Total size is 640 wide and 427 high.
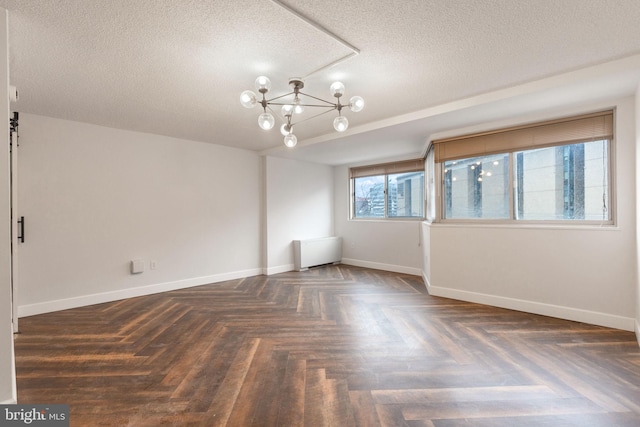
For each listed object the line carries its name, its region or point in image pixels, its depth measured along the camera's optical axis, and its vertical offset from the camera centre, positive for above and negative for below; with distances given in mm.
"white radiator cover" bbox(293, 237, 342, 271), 6141 -812
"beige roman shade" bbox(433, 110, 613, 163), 3197 +892
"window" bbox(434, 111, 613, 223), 3244 +472
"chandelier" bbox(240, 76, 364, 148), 2443 +1016
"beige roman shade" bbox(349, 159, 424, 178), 5767 +918
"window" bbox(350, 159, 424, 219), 5832 +468
